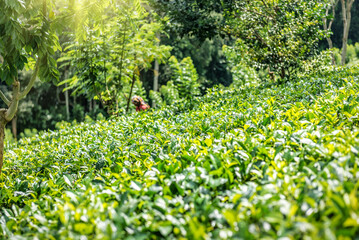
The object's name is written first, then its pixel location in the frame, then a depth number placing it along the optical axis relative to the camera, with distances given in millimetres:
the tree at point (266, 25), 7242
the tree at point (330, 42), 11455
